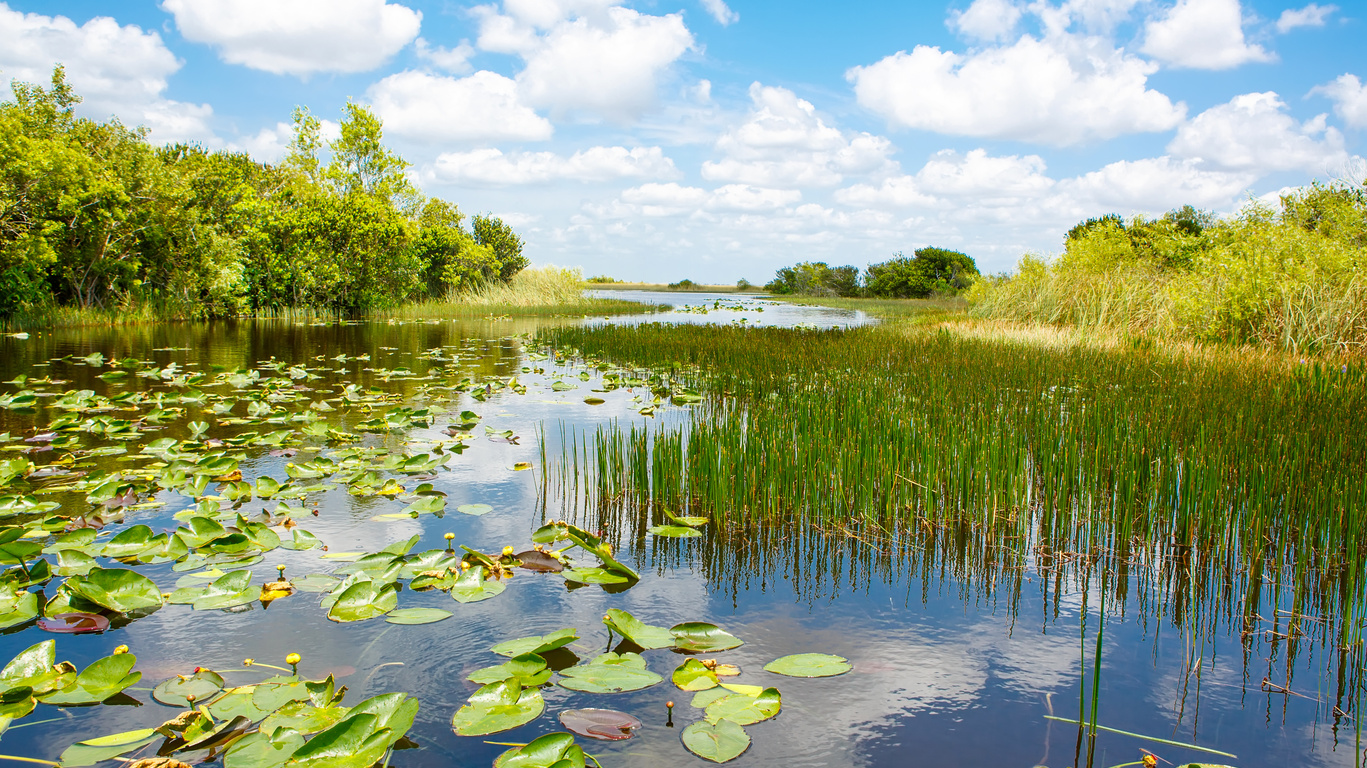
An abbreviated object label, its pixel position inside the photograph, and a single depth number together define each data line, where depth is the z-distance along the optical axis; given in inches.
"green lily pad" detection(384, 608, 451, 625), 103.5
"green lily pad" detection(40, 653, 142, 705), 82.4
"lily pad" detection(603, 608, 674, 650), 96.8
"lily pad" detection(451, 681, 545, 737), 78.0
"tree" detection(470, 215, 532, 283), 1229.1
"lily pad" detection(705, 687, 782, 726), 81.5
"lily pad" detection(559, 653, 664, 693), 86.9
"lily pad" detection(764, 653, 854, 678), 92.4
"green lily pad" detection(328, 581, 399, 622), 104.6
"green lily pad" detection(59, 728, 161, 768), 71.4
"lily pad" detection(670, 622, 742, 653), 97.7
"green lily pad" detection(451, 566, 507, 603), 112.7
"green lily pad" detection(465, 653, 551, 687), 87.0
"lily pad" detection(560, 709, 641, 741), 77.7
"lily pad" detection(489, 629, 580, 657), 93.6
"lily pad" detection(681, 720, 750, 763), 76.0
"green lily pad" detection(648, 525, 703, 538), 137.5
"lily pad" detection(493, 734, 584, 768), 71.1
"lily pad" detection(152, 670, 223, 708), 82.0
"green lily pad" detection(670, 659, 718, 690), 88.0
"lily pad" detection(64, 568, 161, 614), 101.8
